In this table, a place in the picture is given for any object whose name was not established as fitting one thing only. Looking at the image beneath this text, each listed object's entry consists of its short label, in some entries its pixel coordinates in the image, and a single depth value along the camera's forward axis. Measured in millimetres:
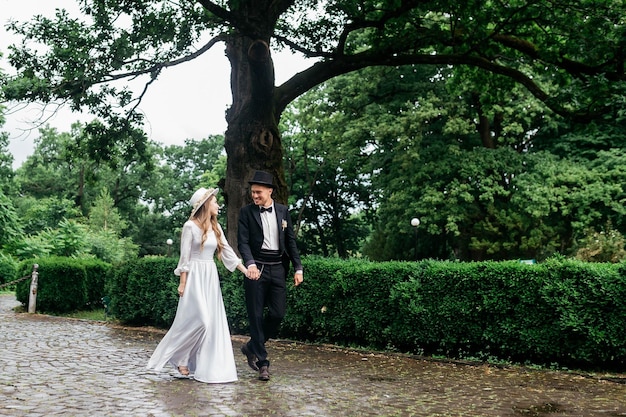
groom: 8203
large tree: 13570
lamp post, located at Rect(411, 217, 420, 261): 29819
